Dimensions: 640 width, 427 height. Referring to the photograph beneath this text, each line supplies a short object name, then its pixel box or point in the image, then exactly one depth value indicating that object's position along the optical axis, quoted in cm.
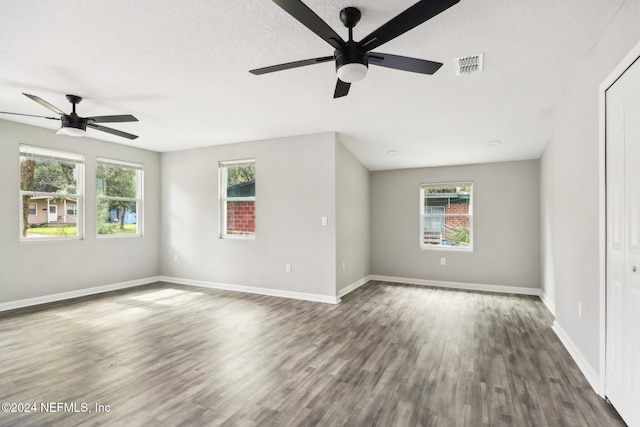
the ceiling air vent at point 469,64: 252
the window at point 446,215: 594
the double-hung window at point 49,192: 449
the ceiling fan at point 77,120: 340
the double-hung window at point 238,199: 545
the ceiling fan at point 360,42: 157
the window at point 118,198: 541
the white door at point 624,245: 178
